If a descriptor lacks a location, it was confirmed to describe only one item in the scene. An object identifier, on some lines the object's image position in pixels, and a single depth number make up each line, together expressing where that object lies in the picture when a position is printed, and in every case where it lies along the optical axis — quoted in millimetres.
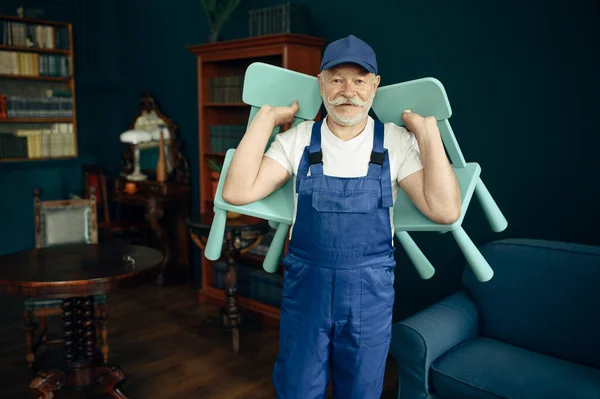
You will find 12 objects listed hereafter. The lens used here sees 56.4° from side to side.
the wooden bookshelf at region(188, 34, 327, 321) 3516
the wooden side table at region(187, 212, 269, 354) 3463
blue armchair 2195
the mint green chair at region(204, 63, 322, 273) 1774
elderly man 1678
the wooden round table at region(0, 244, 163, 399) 2422
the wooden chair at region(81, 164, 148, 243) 4942
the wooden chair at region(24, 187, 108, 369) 3180
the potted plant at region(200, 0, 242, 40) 4031
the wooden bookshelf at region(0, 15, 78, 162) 5070
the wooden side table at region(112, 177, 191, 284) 4582
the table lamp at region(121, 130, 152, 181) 4867
